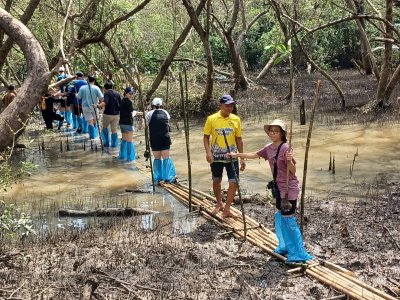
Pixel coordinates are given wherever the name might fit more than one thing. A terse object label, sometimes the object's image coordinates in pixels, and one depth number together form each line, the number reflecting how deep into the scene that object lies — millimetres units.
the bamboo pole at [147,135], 9166
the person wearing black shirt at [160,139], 9164
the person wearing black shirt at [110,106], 12148
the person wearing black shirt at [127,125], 11141
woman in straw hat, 5594
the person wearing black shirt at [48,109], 14641
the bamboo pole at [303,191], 6131
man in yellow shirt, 7051
